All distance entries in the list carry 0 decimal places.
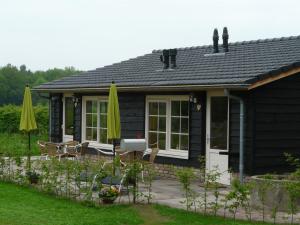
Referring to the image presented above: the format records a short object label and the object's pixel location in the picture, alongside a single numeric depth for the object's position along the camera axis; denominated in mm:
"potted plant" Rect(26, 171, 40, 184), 12511
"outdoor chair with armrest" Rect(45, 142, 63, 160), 15445
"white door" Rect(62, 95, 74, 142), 19156
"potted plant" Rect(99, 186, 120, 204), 10109
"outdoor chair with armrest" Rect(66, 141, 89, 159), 15750
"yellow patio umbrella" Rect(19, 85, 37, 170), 13992
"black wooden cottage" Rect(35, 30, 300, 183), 12375
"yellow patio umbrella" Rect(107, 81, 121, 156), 11586
